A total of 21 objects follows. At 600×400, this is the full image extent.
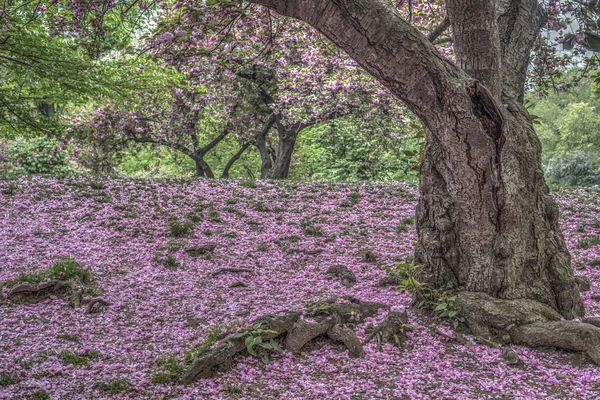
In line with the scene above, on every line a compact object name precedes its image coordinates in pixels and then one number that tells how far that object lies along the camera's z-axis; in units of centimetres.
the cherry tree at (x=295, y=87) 1311
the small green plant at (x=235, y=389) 392
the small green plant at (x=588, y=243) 850
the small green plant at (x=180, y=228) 885
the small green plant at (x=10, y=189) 1050
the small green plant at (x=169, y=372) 405
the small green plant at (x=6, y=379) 389
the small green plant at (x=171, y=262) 758
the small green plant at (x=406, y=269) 559
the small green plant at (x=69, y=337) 494
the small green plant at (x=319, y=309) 501
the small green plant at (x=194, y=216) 961
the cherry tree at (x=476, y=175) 444
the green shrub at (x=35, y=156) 1611
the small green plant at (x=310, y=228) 927
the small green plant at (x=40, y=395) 369
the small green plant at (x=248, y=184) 1219
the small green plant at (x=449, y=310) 497
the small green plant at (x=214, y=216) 973
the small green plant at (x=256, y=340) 438
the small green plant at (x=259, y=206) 1055
